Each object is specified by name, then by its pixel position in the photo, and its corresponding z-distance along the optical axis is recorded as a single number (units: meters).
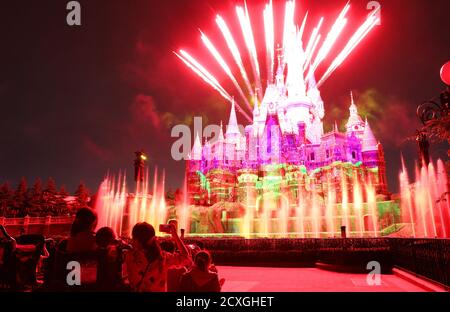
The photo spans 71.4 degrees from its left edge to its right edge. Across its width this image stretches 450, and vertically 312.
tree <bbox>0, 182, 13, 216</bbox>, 65.73
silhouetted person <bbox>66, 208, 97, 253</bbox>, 4.00
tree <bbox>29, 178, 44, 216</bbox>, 66.75
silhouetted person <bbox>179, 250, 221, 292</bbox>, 4.45
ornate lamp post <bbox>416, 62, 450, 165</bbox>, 7.29
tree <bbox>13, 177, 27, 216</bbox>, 67.03
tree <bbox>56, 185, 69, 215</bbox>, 70.31
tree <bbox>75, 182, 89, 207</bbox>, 72.05
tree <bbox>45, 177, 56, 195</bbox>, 71.06
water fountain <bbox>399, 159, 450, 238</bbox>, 18.61
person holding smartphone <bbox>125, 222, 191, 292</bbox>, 3.82
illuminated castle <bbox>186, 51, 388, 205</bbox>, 62.31
